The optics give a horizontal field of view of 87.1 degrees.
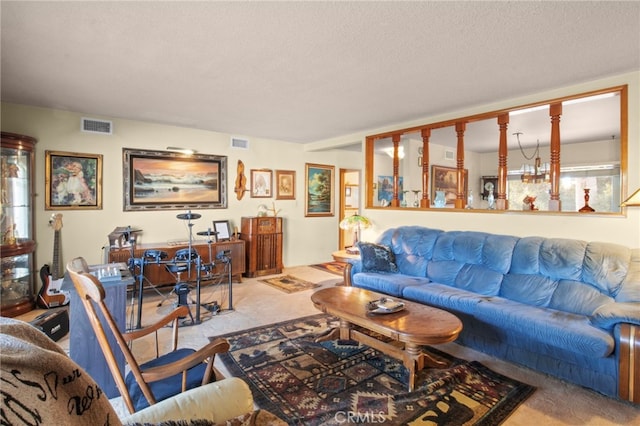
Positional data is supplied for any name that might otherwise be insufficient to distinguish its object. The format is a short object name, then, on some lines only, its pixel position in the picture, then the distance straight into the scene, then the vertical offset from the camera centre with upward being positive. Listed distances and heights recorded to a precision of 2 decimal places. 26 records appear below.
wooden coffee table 2.23 -0.81
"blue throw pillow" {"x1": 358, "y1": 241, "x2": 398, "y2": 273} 4.15 -0.61
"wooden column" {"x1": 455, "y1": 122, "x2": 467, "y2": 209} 4.09 +0.52
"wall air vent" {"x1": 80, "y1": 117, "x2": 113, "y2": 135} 4.37 +1.11
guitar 3.92 -0.84
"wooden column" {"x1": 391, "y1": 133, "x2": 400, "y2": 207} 4.85 +0.53
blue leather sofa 2.23 -0.77
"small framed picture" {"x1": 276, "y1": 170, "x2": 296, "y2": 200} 6.30 +0.48
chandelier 5.66 +0.59
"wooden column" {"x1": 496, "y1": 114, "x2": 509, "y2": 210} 3.78 +0.48
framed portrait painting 4.17 +0.38
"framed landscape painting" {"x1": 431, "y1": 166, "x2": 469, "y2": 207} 6.68 +0.57
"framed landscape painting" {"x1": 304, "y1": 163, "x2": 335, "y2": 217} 6.73 +0.41
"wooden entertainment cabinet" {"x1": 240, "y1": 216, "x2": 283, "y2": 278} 5.63 -0.59
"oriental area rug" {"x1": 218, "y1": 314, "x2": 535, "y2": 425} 2.05 -1.24
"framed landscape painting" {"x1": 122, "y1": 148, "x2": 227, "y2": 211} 4.78 +0.45
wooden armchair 1.44 -0.70
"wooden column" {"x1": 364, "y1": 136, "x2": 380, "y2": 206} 5.22 +0.63
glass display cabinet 3.63 -0.16
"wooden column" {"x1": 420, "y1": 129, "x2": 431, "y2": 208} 4.51 +0.55
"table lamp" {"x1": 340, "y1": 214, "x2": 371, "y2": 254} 5.07 -0.20
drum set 3.51 -0.58
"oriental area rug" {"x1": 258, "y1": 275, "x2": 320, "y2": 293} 4.99 -1.15
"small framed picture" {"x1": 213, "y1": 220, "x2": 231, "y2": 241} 5.38 -0.31
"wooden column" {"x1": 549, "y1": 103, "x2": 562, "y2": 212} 3.37 +0.51
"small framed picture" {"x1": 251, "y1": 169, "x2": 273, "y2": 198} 5.98 +0.48
